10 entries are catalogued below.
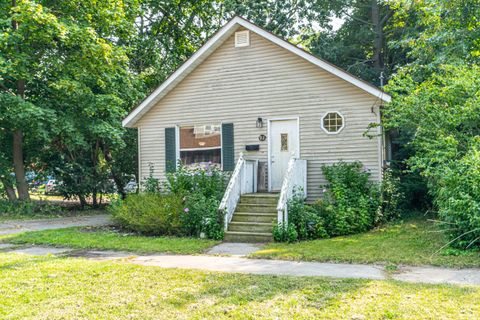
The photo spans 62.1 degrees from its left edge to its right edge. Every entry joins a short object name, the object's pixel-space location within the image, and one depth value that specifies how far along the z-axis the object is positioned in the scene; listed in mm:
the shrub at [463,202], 6820
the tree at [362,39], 19156
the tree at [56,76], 13484
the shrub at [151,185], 12312
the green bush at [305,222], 8923
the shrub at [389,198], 10547
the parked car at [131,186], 19403
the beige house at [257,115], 10984
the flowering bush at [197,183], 10570
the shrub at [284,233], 8609
